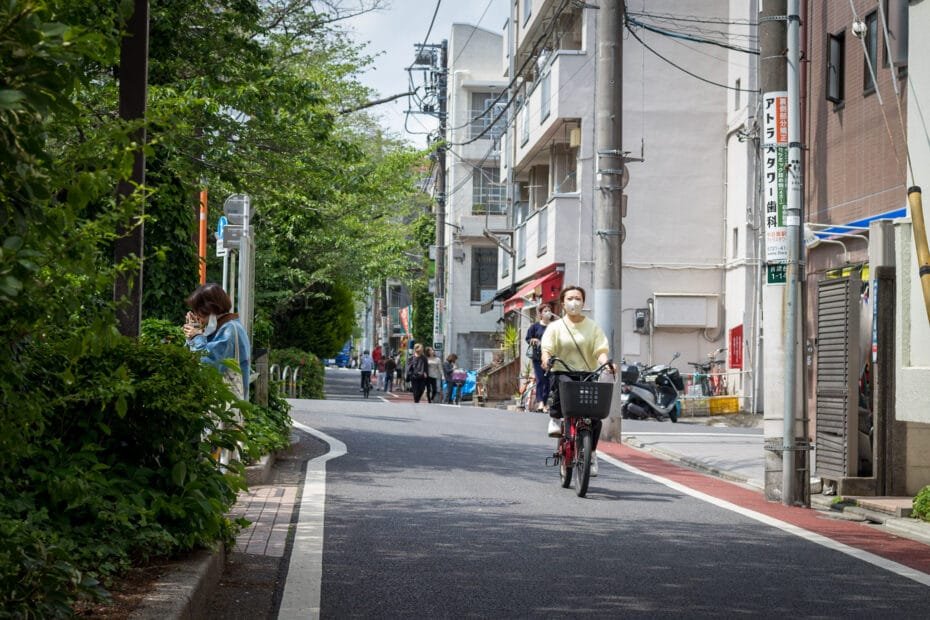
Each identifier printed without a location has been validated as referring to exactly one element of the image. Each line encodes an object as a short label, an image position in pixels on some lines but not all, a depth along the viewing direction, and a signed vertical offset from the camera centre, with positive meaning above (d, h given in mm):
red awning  32594 +2329
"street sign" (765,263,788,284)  10930 +932
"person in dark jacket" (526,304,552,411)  20141 +536
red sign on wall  27422 +674
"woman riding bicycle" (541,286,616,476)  10891 +277
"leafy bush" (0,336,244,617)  5238 -448
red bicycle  10359 -289
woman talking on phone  8875 +282
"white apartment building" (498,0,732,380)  30062 +4693
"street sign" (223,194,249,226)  12391 +1620
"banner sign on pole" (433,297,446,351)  43844 +2026
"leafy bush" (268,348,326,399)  30958 +92
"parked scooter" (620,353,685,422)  25281 -360
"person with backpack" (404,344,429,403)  32219 +8
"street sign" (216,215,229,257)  12808 +1414
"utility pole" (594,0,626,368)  17844 +2895
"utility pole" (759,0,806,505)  10820 +1284
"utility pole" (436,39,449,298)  42188 +6380
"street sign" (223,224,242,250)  12320 +1336
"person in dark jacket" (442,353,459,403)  37812 +86
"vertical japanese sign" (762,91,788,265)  10859 +1822
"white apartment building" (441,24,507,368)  57188 +8492
